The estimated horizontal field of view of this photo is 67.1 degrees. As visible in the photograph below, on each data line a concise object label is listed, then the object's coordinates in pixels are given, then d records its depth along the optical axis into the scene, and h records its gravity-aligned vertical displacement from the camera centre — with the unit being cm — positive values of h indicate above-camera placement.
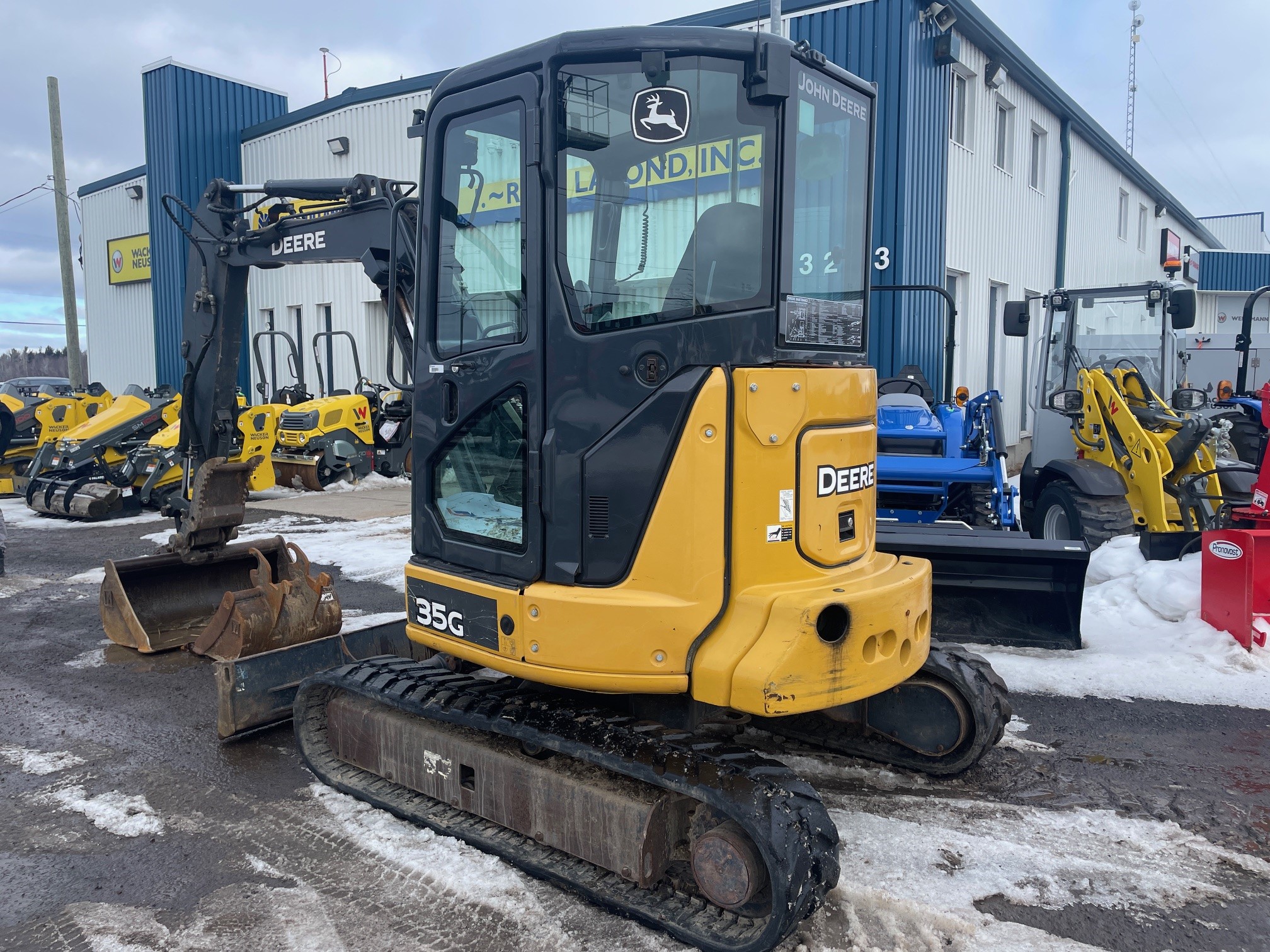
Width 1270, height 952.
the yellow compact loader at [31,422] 1441 -56
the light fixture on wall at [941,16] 1241 +478
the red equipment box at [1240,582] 564 -119
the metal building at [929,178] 1244 +351
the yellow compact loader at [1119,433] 746 -44
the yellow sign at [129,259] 2338 +314
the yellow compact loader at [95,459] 1205 -98
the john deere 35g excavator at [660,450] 308 -23
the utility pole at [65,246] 1938 +283
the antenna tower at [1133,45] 4028 +1459
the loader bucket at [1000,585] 570 -123
